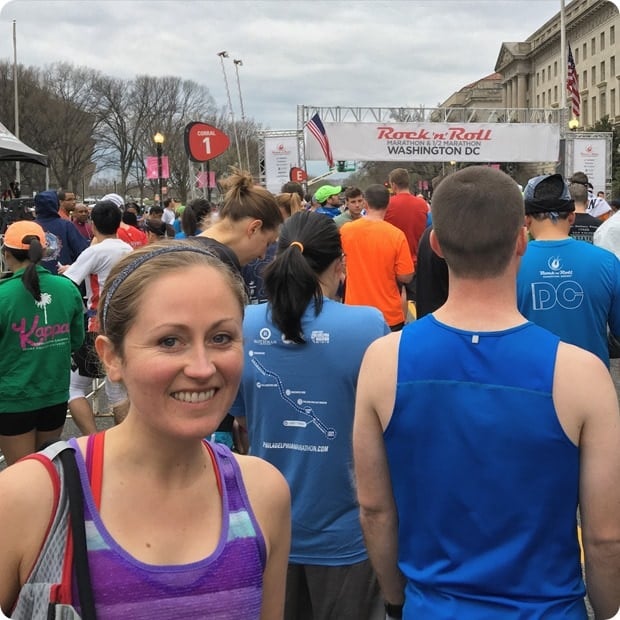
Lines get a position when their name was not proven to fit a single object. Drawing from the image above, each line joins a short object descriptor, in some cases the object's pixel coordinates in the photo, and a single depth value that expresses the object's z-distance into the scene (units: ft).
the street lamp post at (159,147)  59.90
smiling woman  4.26
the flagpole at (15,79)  144.09
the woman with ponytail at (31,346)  14.35
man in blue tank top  5.64
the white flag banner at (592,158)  70.54
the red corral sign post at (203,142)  34.60
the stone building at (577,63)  216.95
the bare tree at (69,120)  174.19
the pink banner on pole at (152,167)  97.58
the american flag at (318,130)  67.00
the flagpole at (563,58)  87.45
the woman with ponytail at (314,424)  8.04
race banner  68.03
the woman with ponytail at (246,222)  12.56
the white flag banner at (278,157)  70.85
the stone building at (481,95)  341.41
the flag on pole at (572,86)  80.78
